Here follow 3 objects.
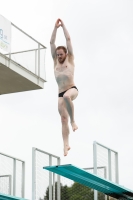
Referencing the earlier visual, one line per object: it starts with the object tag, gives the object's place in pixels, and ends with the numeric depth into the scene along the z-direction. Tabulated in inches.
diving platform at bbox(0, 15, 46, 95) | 1237.7
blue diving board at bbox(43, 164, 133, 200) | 809.5
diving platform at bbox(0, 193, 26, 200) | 825.5
